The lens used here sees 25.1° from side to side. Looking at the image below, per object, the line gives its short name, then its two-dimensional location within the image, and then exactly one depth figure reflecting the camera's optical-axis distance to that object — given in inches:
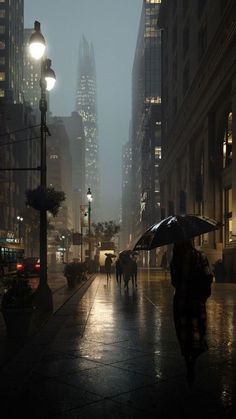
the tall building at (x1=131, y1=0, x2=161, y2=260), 5068.9
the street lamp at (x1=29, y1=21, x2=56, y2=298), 590.2
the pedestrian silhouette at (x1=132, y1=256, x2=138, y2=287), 1128.2
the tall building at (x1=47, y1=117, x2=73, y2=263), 6879.9
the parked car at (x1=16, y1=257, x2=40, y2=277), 1731.4
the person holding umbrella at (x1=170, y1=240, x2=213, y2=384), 267.4
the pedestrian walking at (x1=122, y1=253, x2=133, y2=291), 1083.4
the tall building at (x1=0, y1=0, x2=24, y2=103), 5605.3
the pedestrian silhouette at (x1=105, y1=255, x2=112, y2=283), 1457.3
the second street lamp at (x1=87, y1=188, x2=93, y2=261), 1868.8
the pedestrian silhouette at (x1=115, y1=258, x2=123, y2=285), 1273.6
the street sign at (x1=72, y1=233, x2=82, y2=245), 1520.4
